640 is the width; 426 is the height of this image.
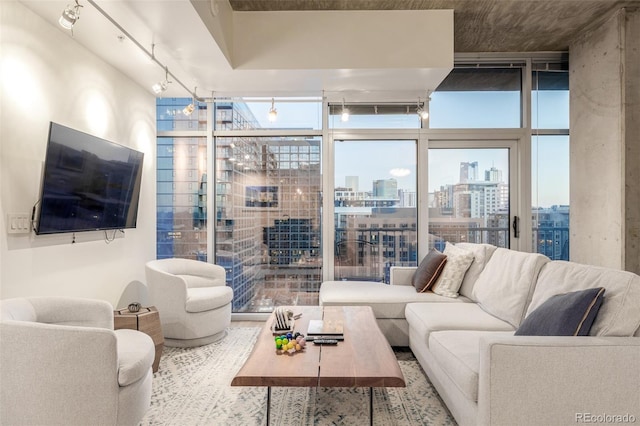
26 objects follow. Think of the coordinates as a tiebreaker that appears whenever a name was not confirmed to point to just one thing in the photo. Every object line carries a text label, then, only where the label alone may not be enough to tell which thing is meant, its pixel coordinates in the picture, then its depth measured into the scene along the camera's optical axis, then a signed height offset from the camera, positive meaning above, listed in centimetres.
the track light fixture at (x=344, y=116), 373 +109
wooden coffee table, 167 -78
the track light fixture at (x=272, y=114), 362 +108
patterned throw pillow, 321 -53
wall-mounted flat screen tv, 234 +25
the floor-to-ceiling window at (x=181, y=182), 418 +42
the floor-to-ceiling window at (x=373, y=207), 418 +12
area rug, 208 -122
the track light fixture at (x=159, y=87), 291 +109
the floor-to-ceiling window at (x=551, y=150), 404 +79
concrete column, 312 +70
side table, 261 -81
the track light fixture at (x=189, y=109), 327 +101
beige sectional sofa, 151 -70
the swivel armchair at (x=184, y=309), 309 -85
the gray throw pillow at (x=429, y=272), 335 -54
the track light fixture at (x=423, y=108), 379 +127
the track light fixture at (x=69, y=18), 193 +112
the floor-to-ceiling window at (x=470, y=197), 413 +24
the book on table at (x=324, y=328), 226 -75
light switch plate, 215 -4
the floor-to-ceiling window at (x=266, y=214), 421 +3
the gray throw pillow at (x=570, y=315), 163 -47
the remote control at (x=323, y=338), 219 -77
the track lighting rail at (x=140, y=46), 225 +134
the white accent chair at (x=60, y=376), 165 -78
